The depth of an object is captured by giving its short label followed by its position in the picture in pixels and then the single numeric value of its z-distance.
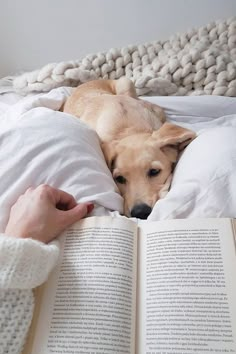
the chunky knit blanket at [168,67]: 1.57
